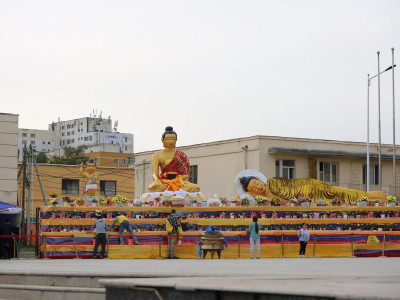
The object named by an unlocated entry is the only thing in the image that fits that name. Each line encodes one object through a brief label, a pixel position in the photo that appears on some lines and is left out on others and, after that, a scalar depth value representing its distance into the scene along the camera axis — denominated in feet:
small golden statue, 112.88
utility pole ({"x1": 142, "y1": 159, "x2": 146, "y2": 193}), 189.20
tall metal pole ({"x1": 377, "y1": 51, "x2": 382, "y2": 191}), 155.22
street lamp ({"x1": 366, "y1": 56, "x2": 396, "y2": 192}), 153.53
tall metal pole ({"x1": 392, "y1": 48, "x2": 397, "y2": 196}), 150.67
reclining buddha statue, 112.88
